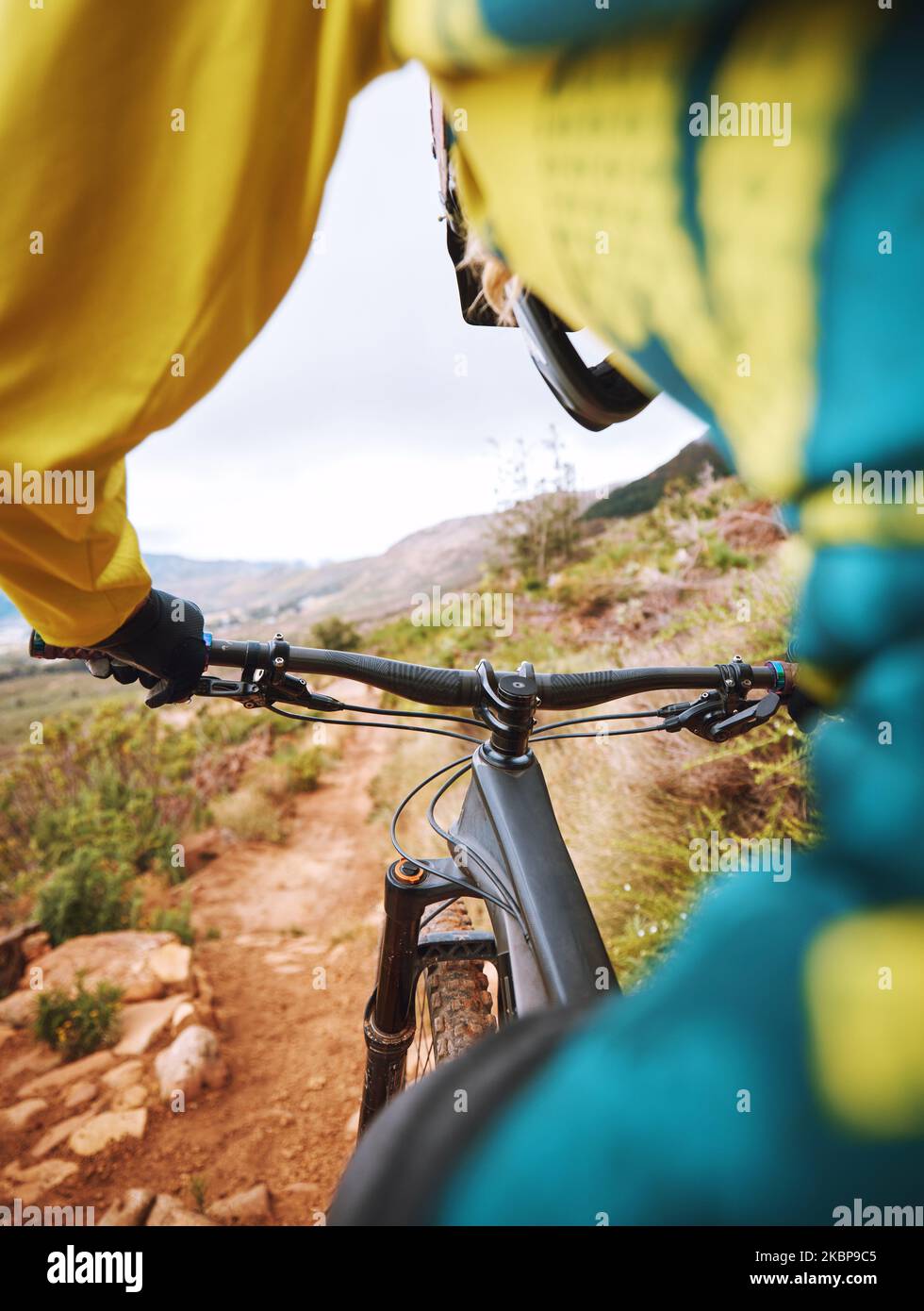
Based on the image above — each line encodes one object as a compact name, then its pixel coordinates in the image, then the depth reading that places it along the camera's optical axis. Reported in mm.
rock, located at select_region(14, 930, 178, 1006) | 3793
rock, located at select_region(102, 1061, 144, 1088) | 3217
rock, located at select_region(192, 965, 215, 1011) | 3832
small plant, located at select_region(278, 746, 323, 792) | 7383
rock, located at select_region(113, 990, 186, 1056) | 3437
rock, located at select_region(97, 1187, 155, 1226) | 2475
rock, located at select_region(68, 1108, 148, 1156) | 2900
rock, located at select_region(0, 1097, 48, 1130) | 2986
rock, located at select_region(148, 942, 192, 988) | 3914
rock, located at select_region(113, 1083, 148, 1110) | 3102
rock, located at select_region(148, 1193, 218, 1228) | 2441
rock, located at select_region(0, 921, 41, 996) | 3867
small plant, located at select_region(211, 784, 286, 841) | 6203
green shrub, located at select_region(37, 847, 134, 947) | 4211
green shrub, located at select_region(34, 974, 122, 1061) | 3389
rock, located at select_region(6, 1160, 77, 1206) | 2693
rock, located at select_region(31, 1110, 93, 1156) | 2888
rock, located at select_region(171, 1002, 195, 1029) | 3566
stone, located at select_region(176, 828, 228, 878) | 5633
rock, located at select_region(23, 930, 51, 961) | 4043
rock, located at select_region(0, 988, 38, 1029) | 3566
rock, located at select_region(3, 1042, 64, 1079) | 3301
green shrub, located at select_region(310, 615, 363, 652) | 12295
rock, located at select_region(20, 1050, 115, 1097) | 3184
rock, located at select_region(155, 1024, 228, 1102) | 3221
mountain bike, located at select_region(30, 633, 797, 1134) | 1091
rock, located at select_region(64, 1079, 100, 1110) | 3123
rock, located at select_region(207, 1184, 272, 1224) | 2604
